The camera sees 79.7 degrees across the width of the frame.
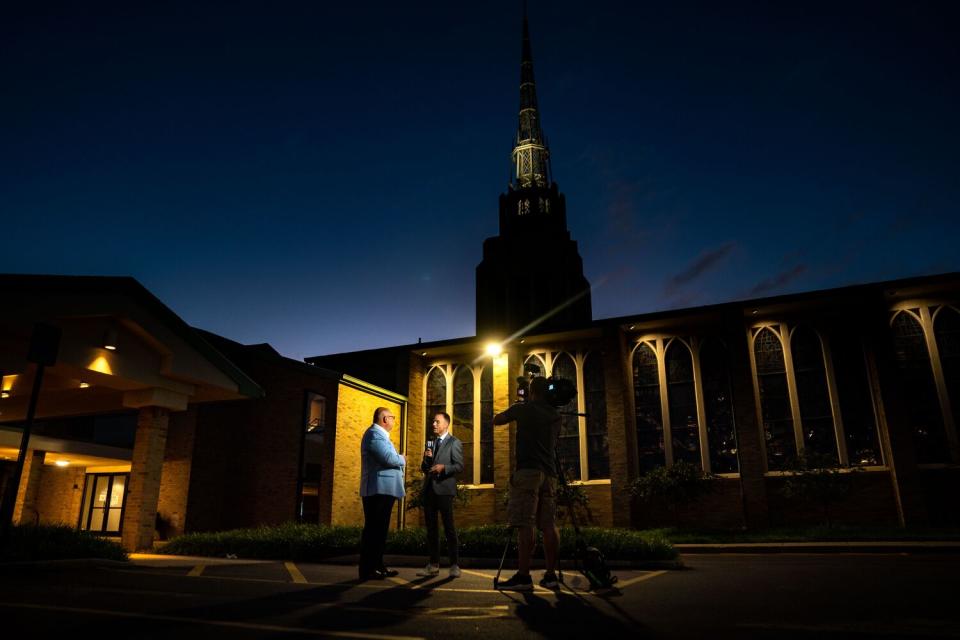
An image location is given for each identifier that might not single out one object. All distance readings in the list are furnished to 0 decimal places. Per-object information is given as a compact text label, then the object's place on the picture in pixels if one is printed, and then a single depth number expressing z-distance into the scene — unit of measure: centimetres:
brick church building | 1609
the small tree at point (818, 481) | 1670
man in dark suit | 751
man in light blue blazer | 694
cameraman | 580
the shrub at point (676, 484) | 1789
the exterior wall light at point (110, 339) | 1173
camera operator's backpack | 586
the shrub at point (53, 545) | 762
